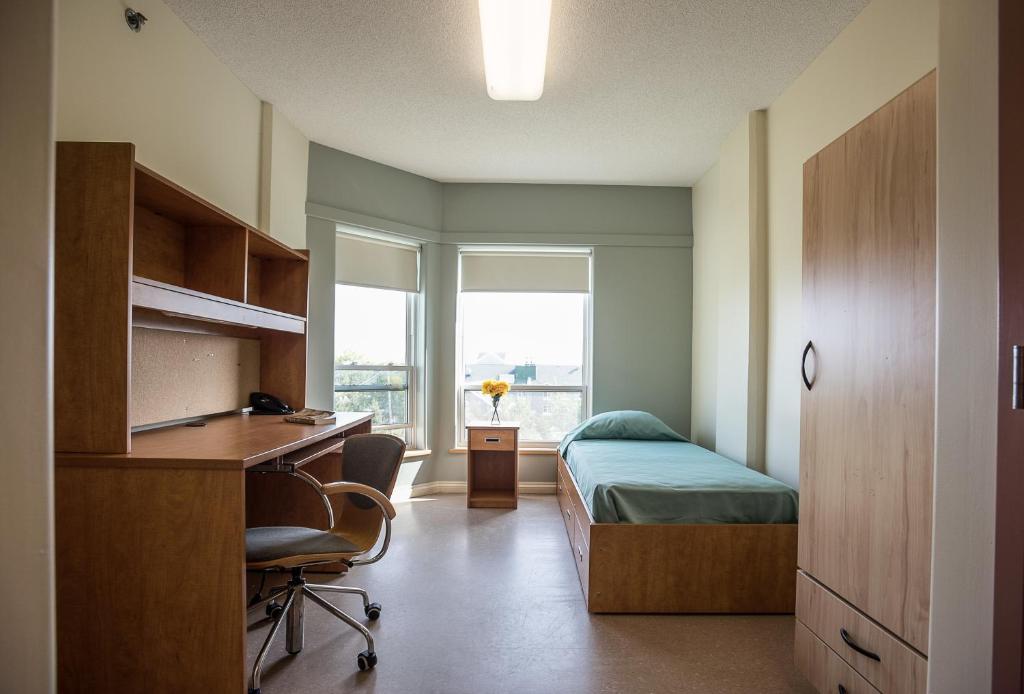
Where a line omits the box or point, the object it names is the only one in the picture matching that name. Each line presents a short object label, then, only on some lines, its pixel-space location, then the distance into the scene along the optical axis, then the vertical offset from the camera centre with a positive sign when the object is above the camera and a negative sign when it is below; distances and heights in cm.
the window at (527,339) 512 +8
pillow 442 -66
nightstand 455 -106
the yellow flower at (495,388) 472 -36
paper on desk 292 -40
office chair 200 -78
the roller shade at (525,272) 511 +72
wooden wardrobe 133 -15
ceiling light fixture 230 +142
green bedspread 265 -74
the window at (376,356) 446 -9
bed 261 -96
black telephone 333 -38
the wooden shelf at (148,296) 177 +19
